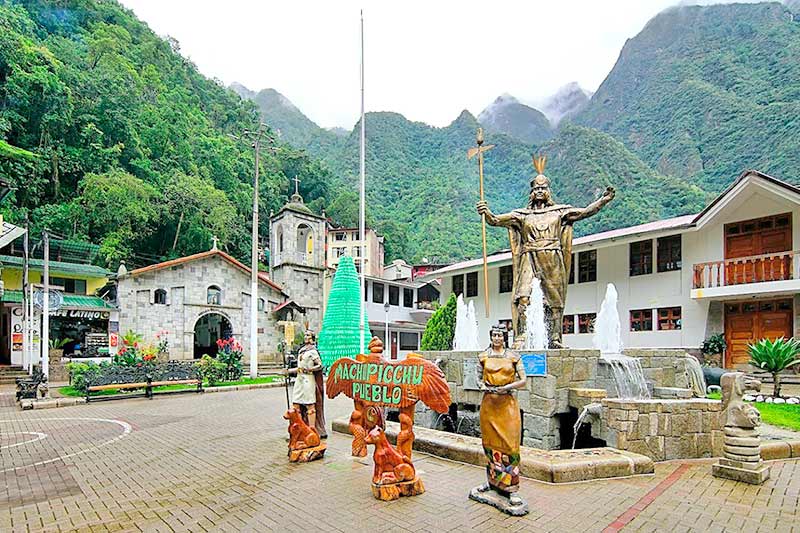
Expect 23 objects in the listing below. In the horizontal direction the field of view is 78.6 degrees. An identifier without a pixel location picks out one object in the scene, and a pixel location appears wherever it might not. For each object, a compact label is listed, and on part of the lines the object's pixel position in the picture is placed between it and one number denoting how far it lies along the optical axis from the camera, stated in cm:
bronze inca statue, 969
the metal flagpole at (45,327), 1573
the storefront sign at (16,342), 2425
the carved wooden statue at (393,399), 554
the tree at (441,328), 2064
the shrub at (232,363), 2003
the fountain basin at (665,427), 674
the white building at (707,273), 1540
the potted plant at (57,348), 2091
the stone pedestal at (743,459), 580
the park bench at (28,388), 1423
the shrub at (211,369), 1858
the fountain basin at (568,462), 587
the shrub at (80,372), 1528
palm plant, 1088
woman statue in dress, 505
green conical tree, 2056
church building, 2523
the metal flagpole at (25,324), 2007
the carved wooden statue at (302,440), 715
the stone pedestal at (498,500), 488
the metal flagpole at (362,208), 1603
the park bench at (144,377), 1467
